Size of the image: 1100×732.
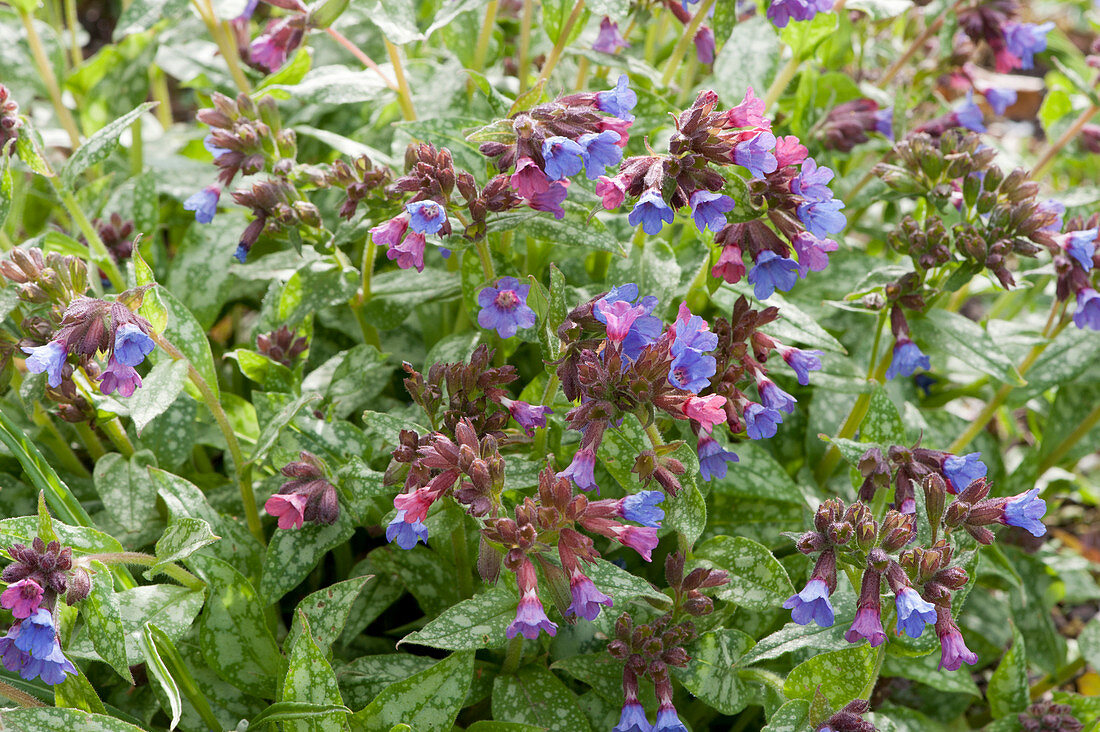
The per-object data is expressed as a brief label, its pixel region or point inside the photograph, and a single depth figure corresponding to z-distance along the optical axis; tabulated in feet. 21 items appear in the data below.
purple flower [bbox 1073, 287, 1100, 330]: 2.95
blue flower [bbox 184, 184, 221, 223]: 2.96
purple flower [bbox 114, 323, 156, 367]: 2.70
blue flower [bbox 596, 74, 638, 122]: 2.74
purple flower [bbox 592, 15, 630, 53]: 3.09
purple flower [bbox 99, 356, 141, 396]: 2.72
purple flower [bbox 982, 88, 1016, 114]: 3.36
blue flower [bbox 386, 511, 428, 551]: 2.72
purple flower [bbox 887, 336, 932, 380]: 2.94
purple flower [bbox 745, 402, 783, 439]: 2.80
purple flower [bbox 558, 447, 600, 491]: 2.70
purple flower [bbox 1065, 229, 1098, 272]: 2.93
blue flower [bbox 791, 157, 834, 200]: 2.75
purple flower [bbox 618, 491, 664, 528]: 2.67
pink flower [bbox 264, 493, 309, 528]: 2.81
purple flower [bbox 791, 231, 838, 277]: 2.76
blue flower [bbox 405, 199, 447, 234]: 2.74
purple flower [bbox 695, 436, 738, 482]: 2.80
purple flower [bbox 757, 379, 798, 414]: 2.81
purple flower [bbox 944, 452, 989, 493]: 2.81
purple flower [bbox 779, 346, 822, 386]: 2.84
